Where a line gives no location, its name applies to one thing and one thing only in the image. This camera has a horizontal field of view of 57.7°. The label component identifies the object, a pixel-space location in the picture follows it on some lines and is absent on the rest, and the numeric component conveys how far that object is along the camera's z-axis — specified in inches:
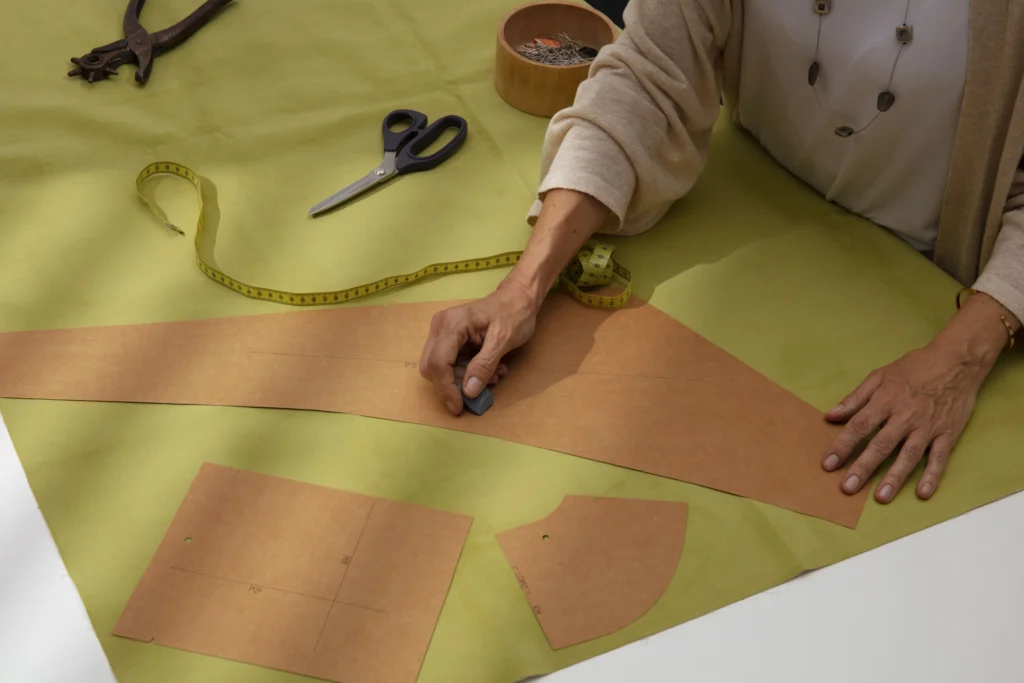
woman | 51.4
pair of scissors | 65.8
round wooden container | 71.4
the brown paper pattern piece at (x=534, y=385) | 51.1
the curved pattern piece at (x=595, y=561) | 44.3
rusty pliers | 73.1
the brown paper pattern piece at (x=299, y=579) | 42.8
